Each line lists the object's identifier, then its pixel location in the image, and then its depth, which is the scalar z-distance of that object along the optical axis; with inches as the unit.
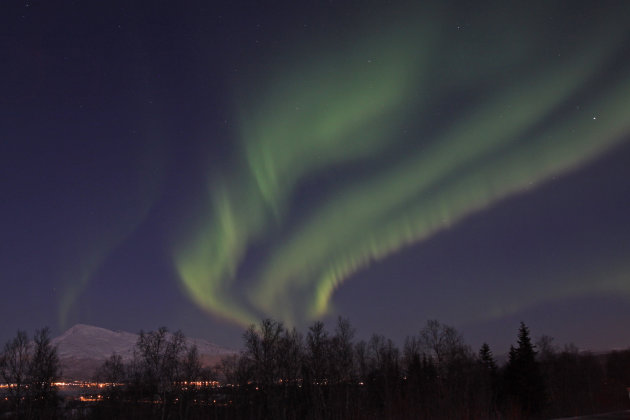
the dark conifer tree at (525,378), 2214.6
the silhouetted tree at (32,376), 2967.5
